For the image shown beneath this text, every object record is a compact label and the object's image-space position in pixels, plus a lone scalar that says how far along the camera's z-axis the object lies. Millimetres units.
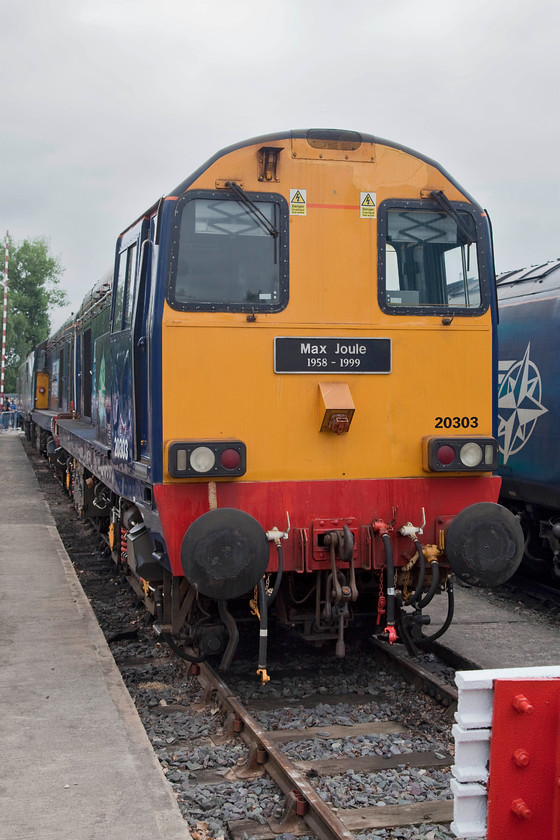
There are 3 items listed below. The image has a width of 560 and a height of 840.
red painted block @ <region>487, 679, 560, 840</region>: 2572
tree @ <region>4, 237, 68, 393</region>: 61281
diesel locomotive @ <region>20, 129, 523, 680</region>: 5379
